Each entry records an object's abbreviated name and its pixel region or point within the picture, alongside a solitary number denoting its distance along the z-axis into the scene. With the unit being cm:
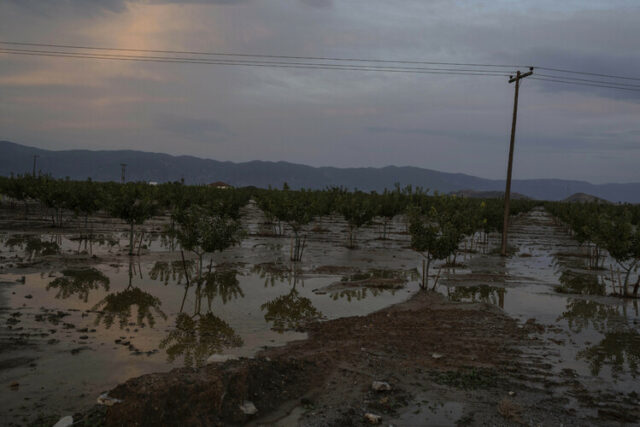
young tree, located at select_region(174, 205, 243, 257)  1823
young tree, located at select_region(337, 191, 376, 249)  3441
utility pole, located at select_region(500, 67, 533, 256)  2894
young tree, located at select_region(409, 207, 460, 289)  1934
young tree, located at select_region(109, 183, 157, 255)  2484
